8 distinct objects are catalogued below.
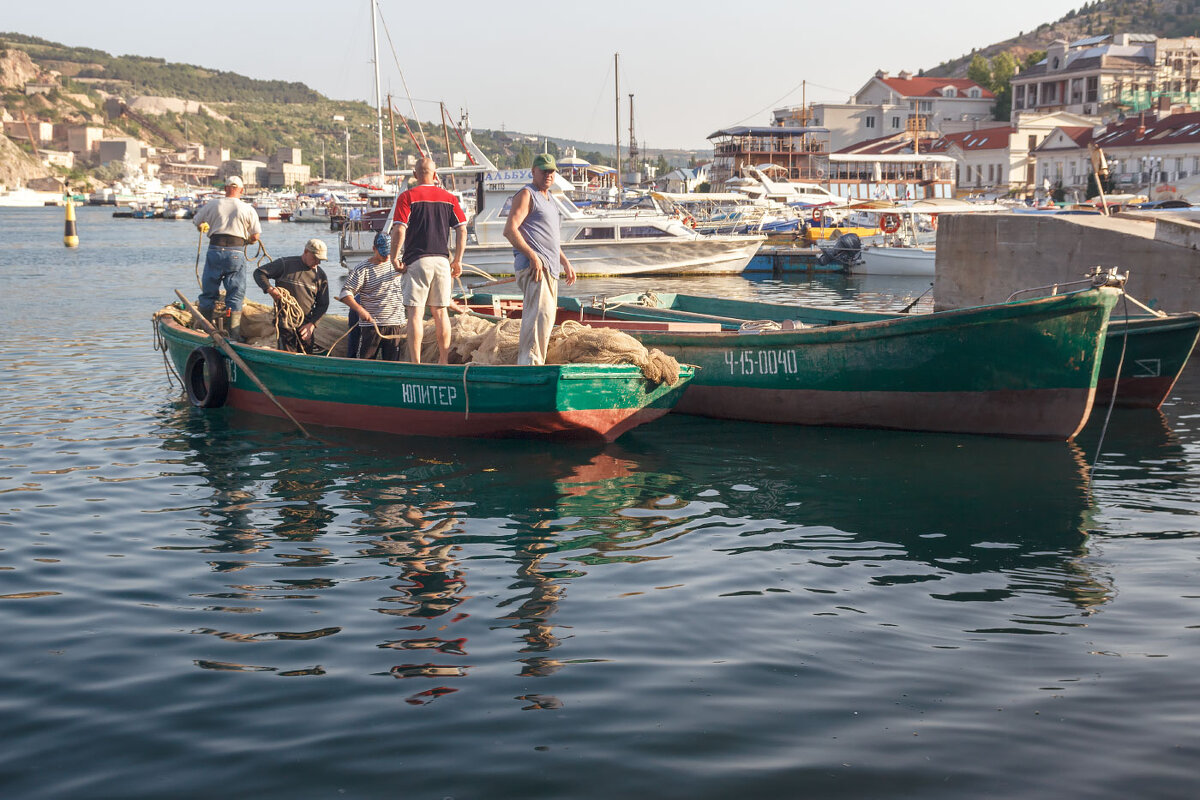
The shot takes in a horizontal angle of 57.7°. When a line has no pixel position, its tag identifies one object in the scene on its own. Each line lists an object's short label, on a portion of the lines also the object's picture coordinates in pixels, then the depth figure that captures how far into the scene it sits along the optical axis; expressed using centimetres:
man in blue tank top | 956
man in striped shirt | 1166
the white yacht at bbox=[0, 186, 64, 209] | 15562
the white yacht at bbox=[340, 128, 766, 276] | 3675
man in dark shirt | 1201
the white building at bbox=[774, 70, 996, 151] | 10038
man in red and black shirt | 1058
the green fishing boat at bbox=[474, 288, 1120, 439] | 1040
